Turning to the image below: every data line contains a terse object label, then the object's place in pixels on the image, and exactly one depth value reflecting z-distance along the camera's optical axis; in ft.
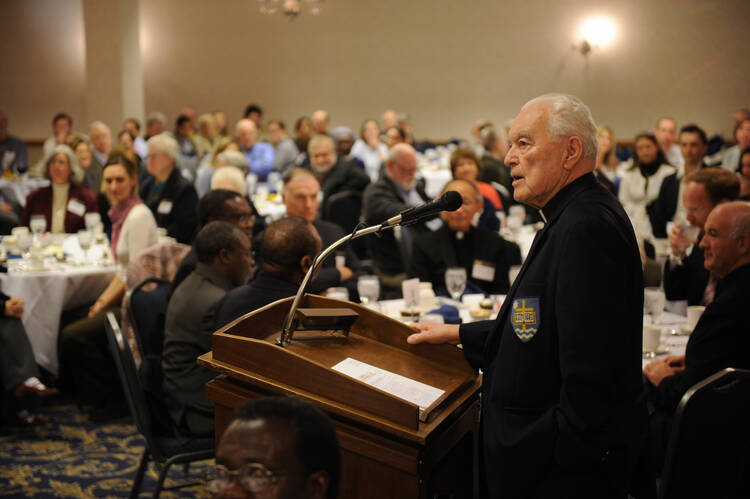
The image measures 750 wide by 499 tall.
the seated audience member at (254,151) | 33.00
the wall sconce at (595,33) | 44.86
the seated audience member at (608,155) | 27.76
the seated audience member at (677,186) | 20.56
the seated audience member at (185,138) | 36.65
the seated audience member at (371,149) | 34.06
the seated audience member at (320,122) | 36.83
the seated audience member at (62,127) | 35.27
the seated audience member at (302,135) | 36.35
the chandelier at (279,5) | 44.42
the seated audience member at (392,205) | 18.13
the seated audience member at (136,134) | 33.37
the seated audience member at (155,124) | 36.58
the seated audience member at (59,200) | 19.81
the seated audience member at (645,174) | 23.93
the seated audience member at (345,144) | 31.04
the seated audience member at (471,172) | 19.43
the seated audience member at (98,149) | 28.04
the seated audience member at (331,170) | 23.47
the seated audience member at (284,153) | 34.76
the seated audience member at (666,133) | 32.76
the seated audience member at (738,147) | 25.46
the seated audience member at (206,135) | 38.63
